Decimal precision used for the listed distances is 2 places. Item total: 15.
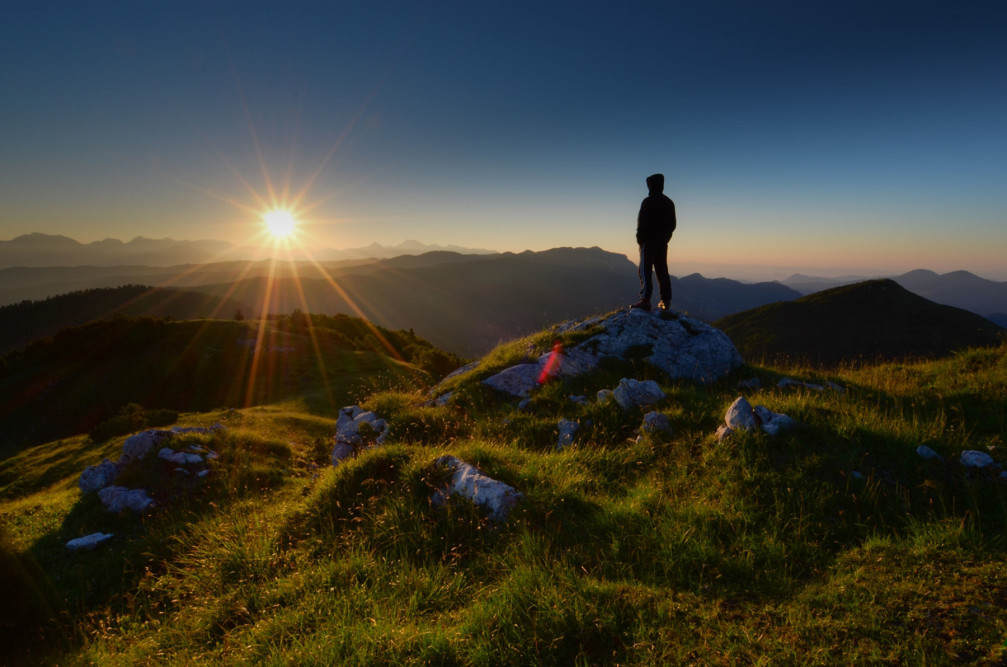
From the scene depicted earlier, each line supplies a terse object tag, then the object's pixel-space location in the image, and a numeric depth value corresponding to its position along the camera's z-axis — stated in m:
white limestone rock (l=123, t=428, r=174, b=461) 9.78
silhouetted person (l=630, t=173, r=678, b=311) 11.98
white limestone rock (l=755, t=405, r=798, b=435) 5.90
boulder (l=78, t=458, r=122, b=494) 9.69
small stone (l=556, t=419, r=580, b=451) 7.26
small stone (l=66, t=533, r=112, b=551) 7.63
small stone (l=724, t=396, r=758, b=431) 6.02
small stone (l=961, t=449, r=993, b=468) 4.85
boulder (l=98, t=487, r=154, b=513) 8.54
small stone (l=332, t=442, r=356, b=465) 8.28
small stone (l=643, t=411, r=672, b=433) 6.84
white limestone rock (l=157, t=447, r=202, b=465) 9.30
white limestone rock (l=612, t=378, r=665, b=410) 7.98
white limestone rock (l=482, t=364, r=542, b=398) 10.38
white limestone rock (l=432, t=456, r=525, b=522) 5.04
